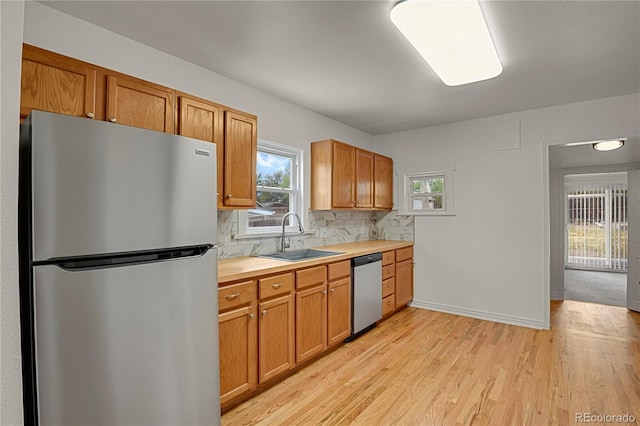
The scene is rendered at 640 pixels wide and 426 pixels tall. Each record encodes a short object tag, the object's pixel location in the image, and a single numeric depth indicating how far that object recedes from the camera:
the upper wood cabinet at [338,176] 3.75
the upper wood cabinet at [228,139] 2.30
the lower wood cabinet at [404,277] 4.30
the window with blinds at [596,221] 7.32
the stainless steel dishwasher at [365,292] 3.42
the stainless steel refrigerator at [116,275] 1.23
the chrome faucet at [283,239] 3.32
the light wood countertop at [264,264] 2.21
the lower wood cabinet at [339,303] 3.10
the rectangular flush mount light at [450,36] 1.81
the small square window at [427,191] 4.48
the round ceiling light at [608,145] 3.85
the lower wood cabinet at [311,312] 2.74
